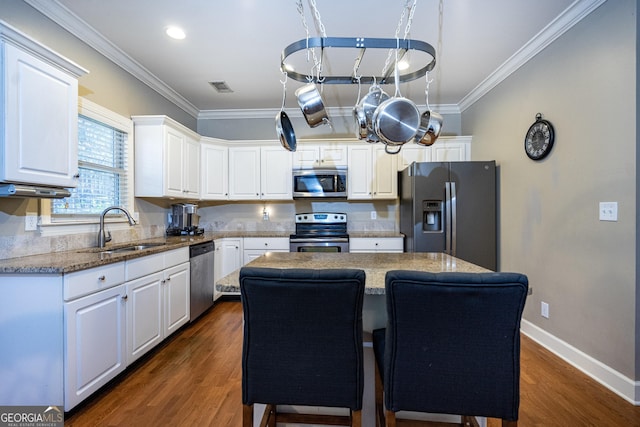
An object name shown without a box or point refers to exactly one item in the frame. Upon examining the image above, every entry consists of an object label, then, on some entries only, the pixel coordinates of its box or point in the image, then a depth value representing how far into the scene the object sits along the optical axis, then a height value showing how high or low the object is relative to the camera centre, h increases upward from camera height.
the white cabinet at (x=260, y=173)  4.01 +0.60
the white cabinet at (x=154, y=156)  3.05 +0.65
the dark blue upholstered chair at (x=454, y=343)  0.99 -0.45
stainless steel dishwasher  3.05 -0.65
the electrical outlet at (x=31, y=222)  1.97 -0.02
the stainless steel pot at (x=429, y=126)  1.87 +0.57
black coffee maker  3.63 -0.03
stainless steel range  3.66 -0.23
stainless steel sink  2.28 -0.26
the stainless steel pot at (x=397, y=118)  1.49 +0.50
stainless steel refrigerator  3.16 +0.07
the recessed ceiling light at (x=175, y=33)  2.41 +1.53
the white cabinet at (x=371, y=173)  3.91 +0.57
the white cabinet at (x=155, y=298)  2.15 -0.67
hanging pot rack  1.43 +0.84
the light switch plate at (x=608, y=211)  1.90 +0.03
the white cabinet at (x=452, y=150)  3.86 +0.86
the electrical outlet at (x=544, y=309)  2.54 -0.81
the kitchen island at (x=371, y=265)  1.33 -0.28
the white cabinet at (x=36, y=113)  1.59 +0.62
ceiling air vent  3.43 +1.55
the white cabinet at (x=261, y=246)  3.77 -0.37
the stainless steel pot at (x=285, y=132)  1.77 +0.53
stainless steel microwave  3.87 +0.44
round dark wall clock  2.45 +0.66
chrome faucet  2.41 -0.12
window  2.32 +0.44
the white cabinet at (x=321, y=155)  3.95 +0.82
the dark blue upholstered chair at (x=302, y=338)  1.03 -0.45
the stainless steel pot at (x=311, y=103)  1.66 +0.65
